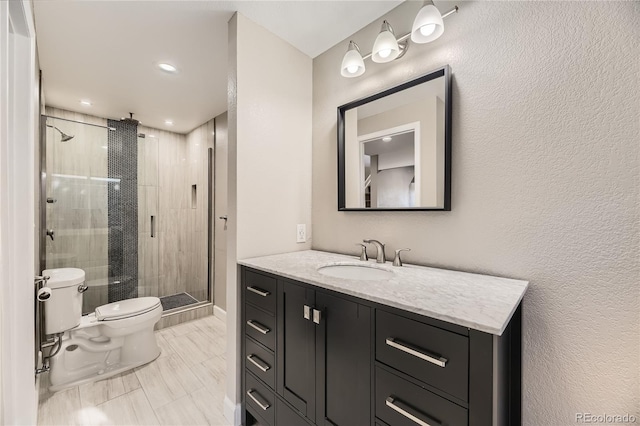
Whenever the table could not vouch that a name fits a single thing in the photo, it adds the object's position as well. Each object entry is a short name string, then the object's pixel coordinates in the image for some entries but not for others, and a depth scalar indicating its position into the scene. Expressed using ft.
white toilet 6.01
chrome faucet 4.91
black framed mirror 4.38
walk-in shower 8.42
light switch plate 6.17
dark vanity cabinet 2.39
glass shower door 8.26
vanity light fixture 3.93
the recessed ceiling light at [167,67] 6.79
